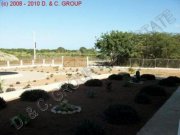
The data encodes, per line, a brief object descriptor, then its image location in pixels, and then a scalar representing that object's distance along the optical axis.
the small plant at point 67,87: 10.98
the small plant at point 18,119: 5.82
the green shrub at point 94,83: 12.31
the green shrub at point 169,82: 13.07
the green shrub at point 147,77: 15.87
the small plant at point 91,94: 9.35
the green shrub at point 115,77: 15.15
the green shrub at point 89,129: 5.07
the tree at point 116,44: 28.46
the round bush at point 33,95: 8.69
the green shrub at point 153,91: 10.15
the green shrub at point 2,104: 7.62
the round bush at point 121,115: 6.27
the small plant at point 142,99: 8.54
